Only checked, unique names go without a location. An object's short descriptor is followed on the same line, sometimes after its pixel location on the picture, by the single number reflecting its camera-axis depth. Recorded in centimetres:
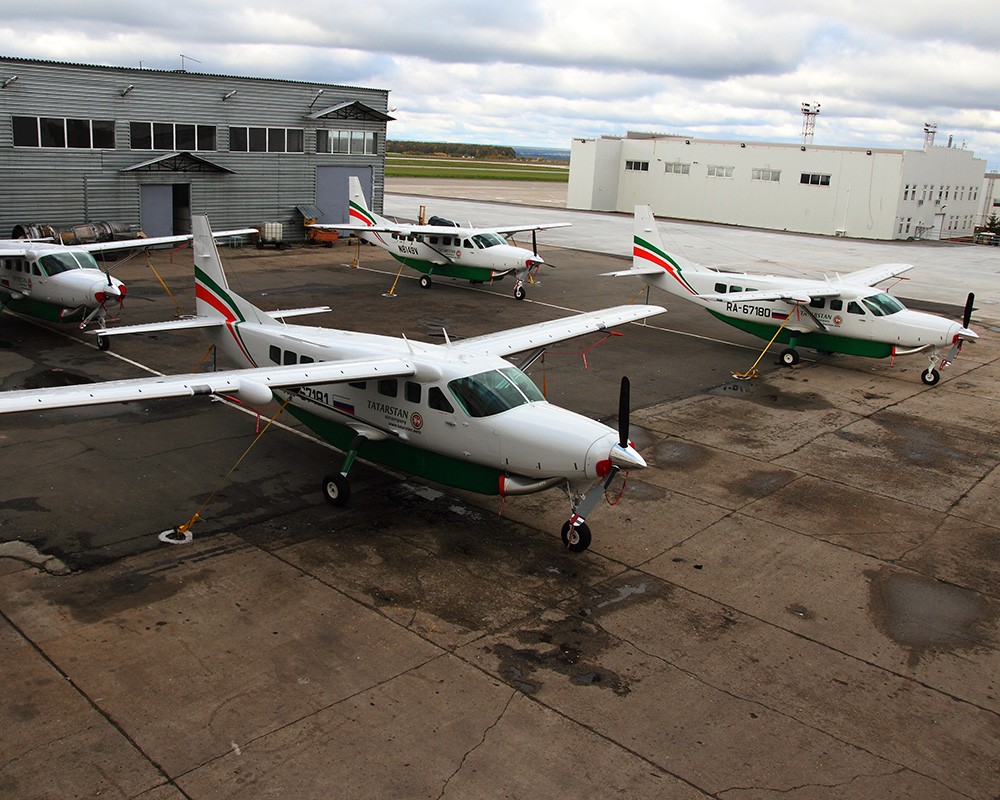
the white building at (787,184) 5597
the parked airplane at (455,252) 3073
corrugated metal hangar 3334
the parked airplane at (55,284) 2150
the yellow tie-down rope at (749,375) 2186
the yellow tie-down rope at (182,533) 1179
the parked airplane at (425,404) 1095
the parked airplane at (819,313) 2144
